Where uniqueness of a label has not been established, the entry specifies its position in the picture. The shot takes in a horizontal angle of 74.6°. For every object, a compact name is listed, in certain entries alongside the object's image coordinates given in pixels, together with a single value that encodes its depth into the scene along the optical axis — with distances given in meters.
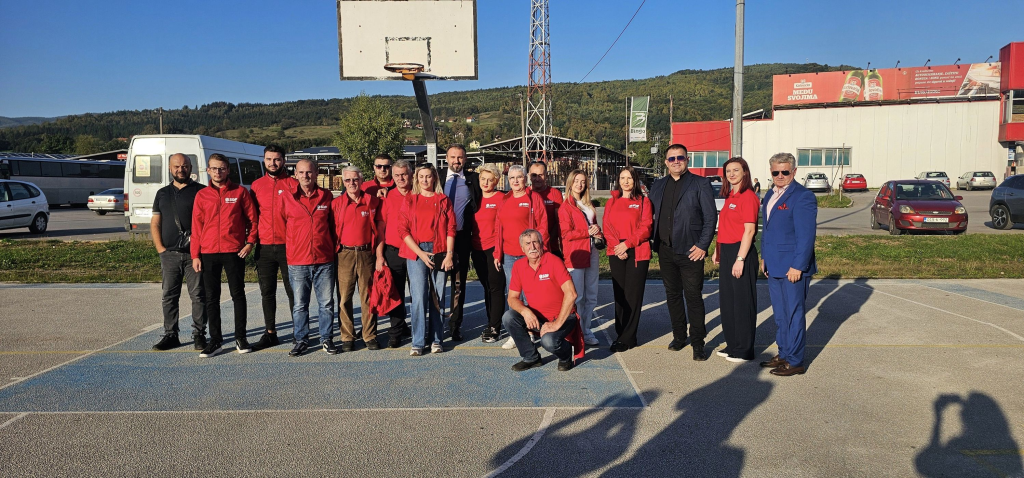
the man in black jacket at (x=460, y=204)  7.06
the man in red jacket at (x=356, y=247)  6.51
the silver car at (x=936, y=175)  41.72
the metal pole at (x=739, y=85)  12.95
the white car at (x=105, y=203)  30.53
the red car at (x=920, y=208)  17.20
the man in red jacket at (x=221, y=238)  6.34
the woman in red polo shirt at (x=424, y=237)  6.36
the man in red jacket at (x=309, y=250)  6.38
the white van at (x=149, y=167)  17.14
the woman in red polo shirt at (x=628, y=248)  6.54
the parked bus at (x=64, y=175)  38.09
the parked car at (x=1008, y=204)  18.47
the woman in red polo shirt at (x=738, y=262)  5.98
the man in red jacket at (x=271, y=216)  6.54
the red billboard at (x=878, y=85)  51.19
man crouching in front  5.76
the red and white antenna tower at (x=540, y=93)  47.38
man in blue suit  5.64
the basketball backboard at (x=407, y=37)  12.30
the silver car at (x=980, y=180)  41.56
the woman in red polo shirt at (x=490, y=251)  6.86
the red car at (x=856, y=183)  43.16
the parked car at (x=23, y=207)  19.39
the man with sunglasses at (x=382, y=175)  7.21
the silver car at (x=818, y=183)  42.44
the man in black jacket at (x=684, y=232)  6.25
